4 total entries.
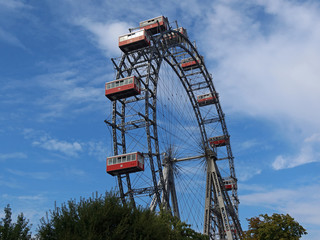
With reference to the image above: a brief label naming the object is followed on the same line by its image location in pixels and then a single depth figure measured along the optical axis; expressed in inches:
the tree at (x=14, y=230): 878.4
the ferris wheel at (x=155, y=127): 1518.2
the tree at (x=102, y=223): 861.2
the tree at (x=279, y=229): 1354.6
